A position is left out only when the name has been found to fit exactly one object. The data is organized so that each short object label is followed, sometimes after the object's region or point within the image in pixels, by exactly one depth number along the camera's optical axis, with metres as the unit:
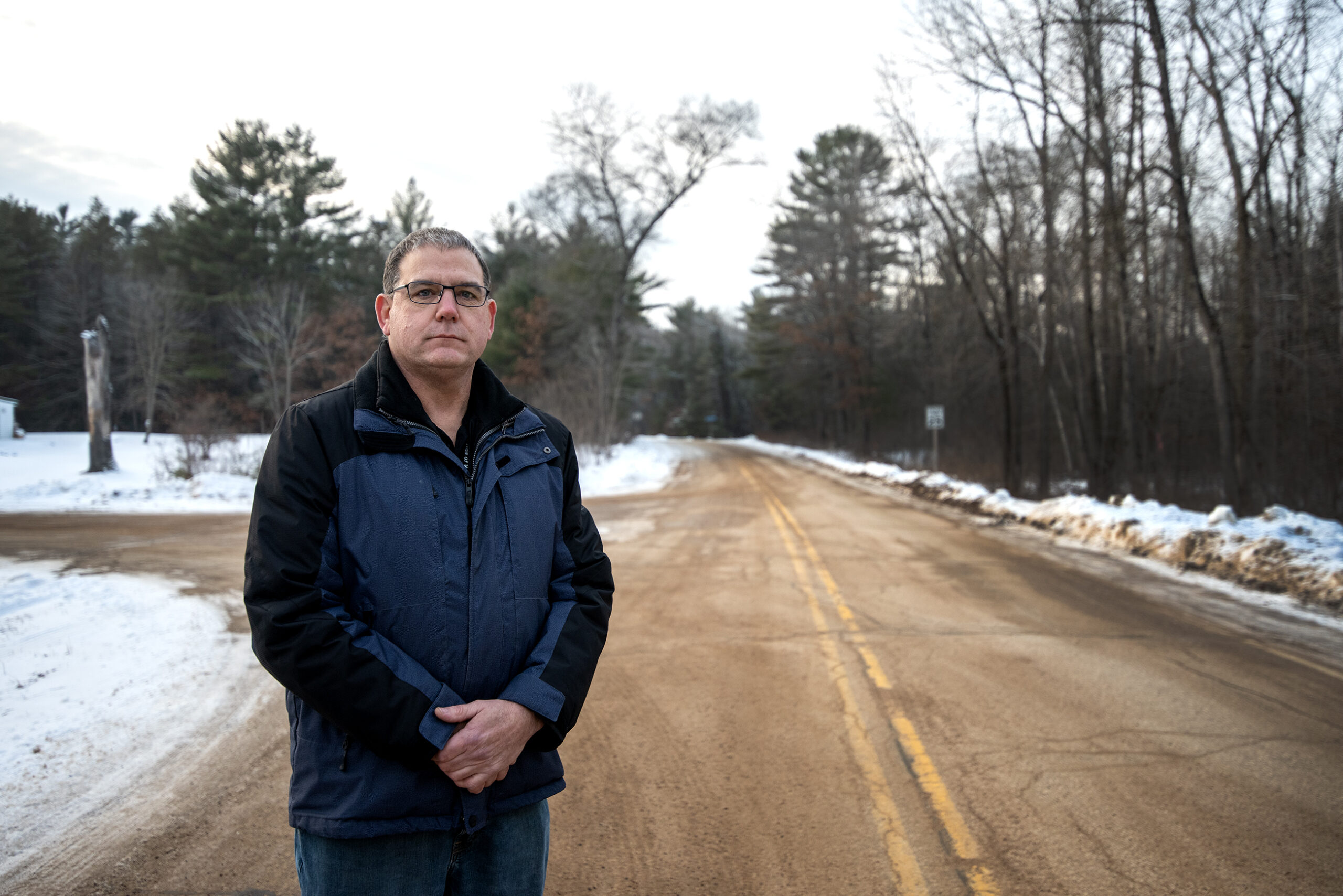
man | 1.76
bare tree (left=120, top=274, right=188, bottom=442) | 35.22
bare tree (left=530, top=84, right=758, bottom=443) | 32.97
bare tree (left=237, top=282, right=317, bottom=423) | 29.38
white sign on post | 23.00
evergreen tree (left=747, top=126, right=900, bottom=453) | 35.88
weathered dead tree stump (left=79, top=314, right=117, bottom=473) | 19.55
